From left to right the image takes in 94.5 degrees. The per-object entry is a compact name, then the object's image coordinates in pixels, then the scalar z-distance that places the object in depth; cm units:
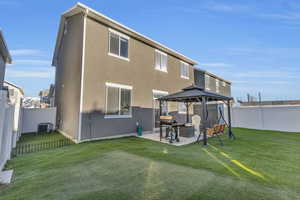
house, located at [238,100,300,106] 1820
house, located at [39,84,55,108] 2138
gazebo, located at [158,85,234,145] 648
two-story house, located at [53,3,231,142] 724
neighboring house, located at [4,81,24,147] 641
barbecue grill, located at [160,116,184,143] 728
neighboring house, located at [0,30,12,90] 661
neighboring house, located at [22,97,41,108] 1997
